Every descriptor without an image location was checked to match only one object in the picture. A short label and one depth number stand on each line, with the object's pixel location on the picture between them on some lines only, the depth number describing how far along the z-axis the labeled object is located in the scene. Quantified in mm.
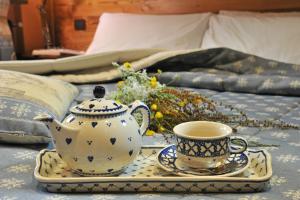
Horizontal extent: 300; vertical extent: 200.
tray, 731
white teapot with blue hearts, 753
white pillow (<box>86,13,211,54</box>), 2699
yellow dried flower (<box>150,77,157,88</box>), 1197
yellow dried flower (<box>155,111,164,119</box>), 1117
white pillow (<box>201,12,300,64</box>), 2268
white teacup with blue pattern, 746
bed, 809
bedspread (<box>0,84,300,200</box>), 730
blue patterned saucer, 759
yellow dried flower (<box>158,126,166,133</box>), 1137
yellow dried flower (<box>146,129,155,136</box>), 1121
